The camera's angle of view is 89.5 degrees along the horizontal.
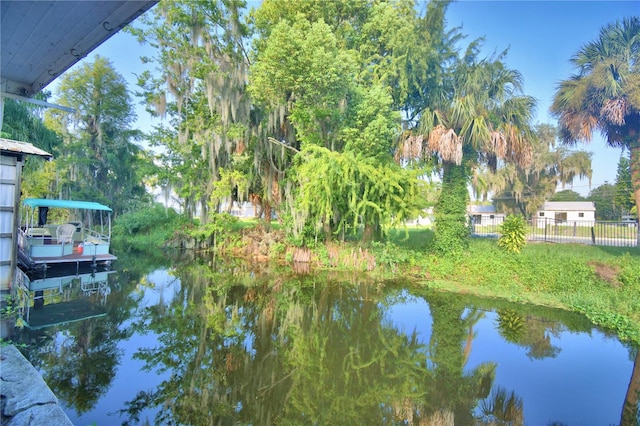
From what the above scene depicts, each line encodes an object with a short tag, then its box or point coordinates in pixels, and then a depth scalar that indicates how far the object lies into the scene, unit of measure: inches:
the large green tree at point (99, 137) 860.6
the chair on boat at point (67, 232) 417.5
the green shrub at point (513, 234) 391.5
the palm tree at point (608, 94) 404.2
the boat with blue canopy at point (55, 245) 377.4
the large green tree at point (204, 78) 521.0
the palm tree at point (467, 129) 414.3
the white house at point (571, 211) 1214.1
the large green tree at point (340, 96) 412.5
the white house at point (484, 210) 1464.4
